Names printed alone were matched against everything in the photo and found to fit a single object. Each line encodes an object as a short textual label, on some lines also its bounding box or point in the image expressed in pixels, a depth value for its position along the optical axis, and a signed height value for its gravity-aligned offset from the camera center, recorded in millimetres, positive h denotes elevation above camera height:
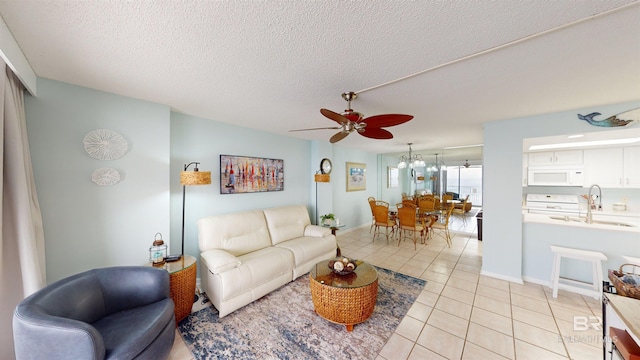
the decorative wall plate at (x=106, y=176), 2078 +10
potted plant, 4188 -839
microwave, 3773 +74
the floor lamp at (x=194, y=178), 2350 -4
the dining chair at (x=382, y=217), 4746 -902
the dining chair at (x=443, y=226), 4473 -1053
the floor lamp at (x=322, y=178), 4039 +8
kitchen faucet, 2789 -492
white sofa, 2266 -1032
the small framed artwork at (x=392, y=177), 7784 +73
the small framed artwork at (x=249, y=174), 3273 +64
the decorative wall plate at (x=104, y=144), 2053 +340
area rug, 1797 -1519
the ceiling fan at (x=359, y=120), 1750 +522
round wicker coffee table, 1983 -1175
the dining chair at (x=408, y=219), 4316 -875
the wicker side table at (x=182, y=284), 2051 -1097
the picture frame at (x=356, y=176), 5816 +72
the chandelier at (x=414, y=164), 5766 +451
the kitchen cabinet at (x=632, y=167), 3285 +219
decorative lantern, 2230 -847
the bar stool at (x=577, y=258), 2430 -1054
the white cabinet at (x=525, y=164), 4227 +323
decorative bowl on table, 2271 -995
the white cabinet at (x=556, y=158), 3782 +428
